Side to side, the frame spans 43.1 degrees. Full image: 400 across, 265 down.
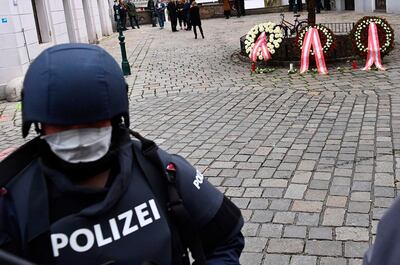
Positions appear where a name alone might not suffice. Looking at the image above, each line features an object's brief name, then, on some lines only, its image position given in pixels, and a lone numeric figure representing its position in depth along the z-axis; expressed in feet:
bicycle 48.94
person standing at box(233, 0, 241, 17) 103.84
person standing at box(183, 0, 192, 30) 89.25
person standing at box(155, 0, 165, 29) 100.37
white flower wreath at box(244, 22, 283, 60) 41.91
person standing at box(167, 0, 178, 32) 88.15
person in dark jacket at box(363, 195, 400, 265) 4.14
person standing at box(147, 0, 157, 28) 109.09
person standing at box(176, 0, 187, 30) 90.43
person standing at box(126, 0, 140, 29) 102.32
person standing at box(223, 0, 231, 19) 103.04
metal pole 43.70
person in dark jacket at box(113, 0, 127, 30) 96.05
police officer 4.81
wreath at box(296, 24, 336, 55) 39.45
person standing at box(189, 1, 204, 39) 72.18
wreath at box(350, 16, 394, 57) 38.39
